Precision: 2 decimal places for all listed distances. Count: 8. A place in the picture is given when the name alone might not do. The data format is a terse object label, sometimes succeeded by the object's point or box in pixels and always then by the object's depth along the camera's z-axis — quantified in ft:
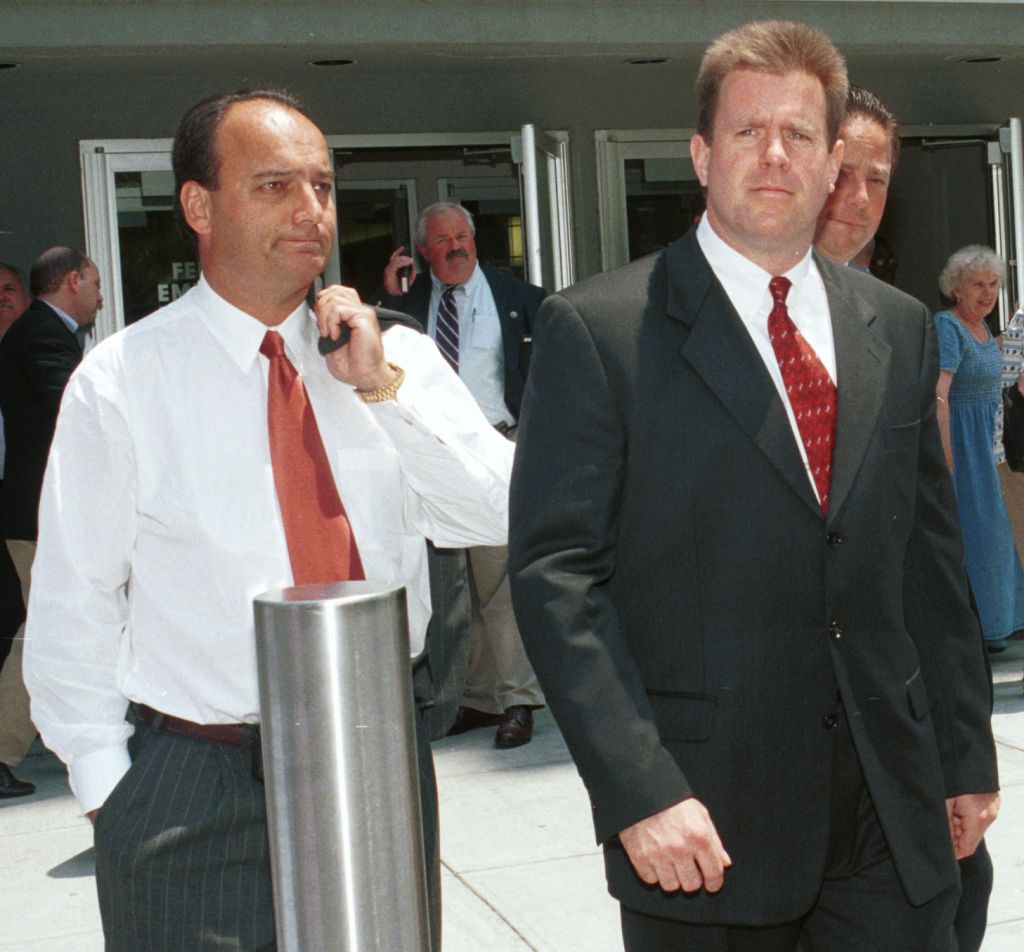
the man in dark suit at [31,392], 20.62
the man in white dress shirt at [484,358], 21.30
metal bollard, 5.37
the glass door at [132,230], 28.66
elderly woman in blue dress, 24.06
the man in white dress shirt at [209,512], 7.45
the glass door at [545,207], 28.35
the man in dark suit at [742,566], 7.23
